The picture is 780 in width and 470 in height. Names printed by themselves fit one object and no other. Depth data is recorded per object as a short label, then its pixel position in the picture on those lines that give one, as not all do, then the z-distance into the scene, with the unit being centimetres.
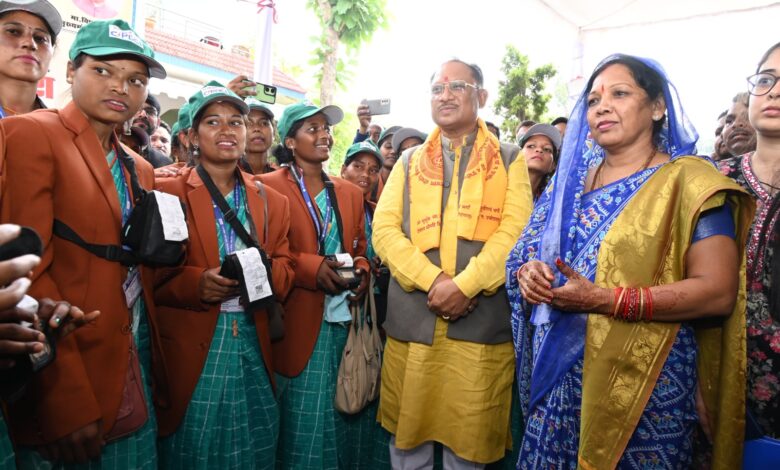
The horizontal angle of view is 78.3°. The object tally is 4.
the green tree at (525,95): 736
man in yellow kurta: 257
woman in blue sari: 181
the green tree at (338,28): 889
